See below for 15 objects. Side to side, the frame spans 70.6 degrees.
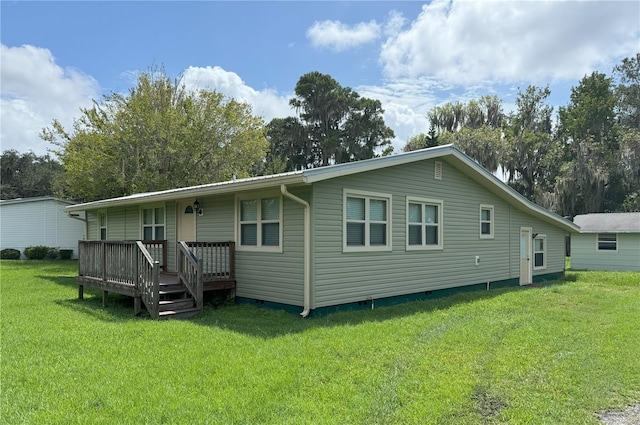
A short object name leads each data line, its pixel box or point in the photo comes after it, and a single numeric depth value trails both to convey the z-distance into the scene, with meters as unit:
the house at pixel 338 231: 8.37
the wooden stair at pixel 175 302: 8.20
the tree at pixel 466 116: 36.53
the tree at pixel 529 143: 33.28
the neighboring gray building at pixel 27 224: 26.38
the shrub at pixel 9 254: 25.70
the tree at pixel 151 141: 19.59
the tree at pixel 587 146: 30.95
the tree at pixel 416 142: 34.74
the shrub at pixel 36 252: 25.44
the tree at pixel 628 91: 37.09
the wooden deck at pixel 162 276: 8.30
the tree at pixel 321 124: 36.29
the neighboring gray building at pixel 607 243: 19.67
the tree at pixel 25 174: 41.81
